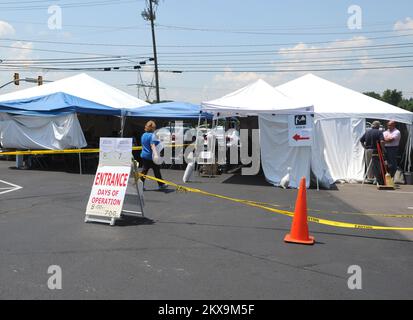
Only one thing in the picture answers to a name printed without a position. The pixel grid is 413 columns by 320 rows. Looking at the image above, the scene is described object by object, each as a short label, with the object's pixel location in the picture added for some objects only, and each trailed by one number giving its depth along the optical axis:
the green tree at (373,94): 96.18
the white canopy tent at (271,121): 13.84
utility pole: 38.31
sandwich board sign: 7.88
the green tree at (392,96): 111.23
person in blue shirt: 11.69
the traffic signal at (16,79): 37.28
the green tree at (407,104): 100.19
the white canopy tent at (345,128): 15.64
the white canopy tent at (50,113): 17.09
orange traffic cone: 6.81
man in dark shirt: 14.55
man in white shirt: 15.02
